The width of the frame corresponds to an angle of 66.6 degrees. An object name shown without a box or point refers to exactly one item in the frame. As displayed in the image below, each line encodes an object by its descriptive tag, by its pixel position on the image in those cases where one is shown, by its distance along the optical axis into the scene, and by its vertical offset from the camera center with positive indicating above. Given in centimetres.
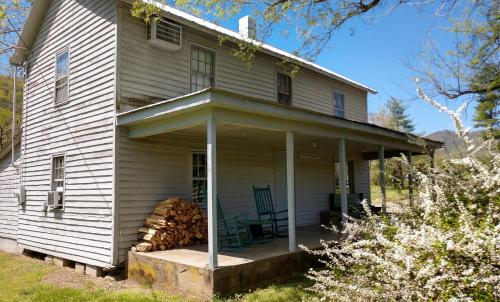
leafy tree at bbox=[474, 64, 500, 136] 1018 +304
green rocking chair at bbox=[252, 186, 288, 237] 862 -34
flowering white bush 250 -41
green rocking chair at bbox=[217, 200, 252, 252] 718 -99
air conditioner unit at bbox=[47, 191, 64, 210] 892 -24
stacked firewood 718 -76
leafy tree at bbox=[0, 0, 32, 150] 1543 +623
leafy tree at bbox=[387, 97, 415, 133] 4098 +841
